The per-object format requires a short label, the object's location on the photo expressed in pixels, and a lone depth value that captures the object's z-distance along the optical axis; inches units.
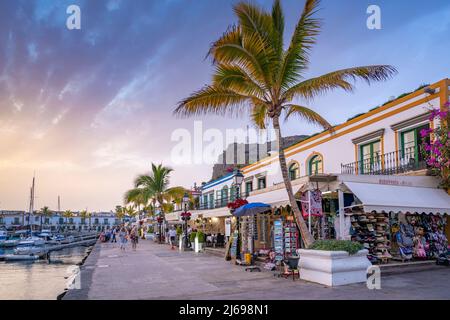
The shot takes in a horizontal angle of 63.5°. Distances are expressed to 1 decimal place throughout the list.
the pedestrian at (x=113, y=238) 1558.9
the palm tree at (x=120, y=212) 5364.2
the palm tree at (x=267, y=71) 432.8
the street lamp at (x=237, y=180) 614.0
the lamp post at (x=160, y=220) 1364.3
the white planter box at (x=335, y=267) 358.9
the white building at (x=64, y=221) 5113.2
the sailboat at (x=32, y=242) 1839.6
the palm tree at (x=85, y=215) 6105.8
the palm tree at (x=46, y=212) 5460.6
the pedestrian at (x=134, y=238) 1032.8
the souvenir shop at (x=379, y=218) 453.1
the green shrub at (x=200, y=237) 892.6
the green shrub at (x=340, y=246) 374.6
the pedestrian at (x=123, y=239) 1015.1
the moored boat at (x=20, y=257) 1334.9
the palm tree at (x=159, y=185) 1386.6
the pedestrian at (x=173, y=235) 1112.8
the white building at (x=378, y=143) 560.7
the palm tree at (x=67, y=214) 5828.7
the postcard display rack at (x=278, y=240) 503.2
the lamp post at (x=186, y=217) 957.1
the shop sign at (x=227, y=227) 845.1
